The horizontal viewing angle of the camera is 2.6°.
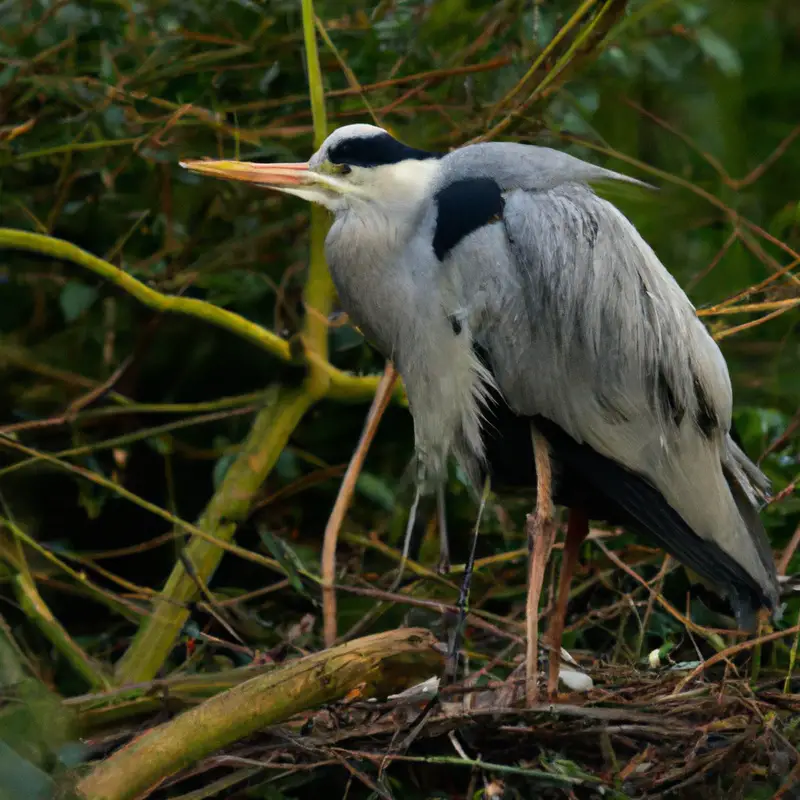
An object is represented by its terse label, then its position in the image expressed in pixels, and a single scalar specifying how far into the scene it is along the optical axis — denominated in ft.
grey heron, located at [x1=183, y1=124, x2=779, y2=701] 47.11
